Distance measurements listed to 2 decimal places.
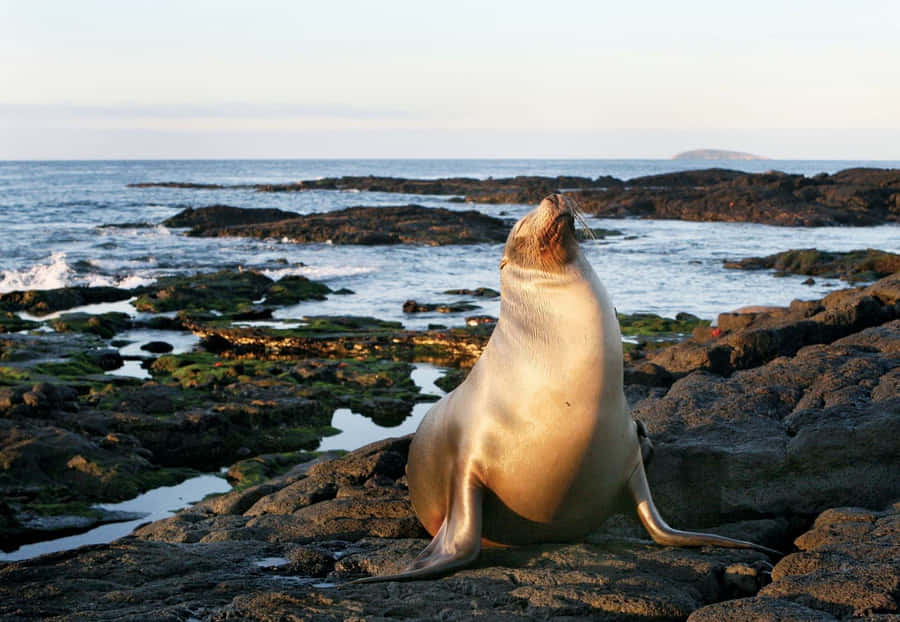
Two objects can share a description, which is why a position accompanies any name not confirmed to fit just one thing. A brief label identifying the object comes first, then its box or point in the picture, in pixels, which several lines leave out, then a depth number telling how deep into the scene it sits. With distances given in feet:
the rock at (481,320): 63.62
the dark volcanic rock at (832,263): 92.38
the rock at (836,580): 12.34
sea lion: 15.61
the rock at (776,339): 37.60
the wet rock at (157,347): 56.95
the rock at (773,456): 19.17
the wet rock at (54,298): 72.95
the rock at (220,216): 164.86
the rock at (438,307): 72.90
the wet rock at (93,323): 61.16
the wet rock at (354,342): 54.85
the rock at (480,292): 80.79
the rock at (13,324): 61.98
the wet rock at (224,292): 72.33
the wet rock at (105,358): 52.39
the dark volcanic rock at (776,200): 177.78
